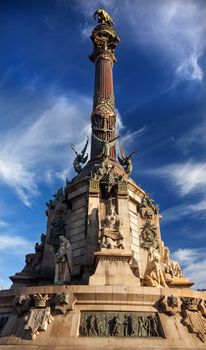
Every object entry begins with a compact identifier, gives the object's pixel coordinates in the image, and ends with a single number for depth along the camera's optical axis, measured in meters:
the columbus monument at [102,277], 11.80
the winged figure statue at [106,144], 22.48
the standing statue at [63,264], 15.95
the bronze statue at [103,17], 33.91
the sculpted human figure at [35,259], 20.31
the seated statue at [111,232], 15.88
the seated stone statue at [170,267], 20.33
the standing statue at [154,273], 16.41
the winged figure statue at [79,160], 24.10
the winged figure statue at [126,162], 23.98
